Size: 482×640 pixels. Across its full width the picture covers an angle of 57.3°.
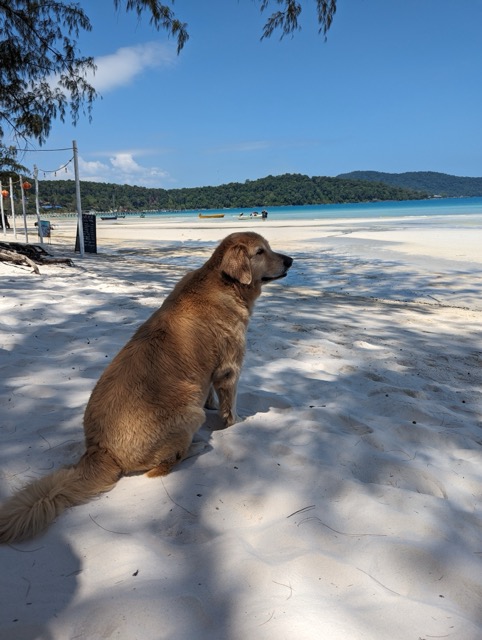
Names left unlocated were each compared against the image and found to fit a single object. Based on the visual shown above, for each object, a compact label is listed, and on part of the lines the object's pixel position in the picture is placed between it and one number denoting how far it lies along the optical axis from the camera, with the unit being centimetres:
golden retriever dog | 208
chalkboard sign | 1524
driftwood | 926
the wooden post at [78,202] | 1403
